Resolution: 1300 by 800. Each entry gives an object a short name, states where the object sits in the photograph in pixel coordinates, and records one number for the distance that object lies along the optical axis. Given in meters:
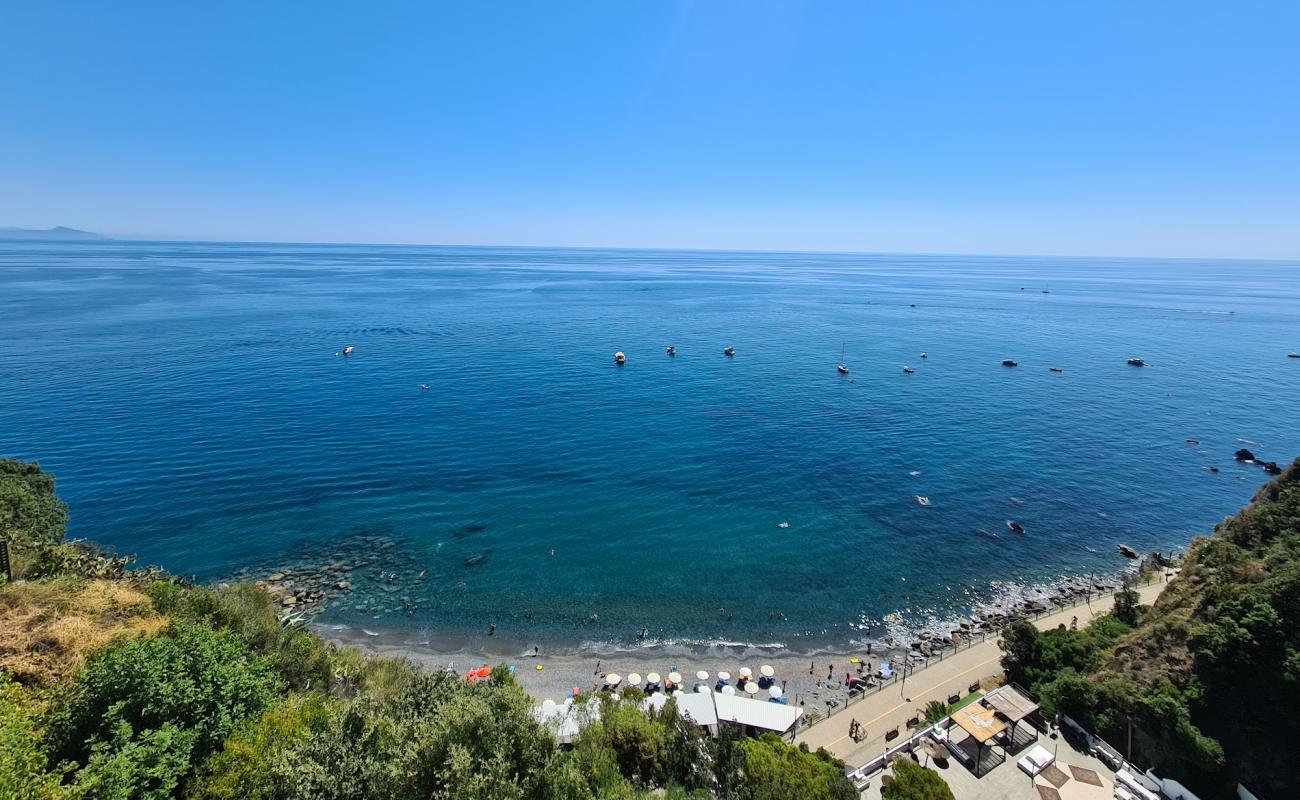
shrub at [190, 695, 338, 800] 15.67
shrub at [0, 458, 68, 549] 33.03
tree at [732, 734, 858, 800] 19.30
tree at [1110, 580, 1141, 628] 33.72
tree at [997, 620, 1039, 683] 30.86
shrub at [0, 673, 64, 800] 13.18
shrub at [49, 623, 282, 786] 16.31
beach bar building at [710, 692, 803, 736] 28.98
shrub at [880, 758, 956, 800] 20.70
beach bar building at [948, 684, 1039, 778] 24.56
